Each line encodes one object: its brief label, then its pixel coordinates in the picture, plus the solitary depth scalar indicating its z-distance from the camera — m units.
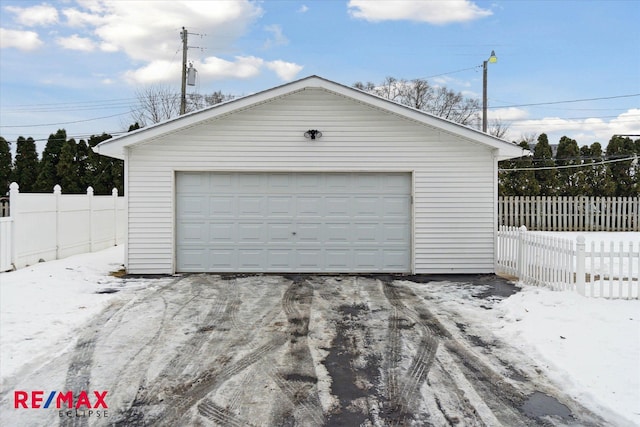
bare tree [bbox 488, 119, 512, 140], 34.97
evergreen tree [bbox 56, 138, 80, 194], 21.69
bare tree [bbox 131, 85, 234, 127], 30.09
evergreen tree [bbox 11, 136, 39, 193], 23.00
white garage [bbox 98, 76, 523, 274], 9.90
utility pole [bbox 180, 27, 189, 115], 18.61
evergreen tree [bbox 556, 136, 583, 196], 22.61
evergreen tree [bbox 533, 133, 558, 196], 22.64
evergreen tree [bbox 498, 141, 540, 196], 22.48
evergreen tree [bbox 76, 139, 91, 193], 22.03
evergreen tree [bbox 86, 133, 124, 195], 21.64
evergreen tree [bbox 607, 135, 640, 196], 22.61
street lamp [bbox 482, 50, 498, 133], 18.51
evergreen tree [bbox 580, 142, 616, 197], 22.33
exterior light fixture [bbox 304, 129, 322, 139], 9.90
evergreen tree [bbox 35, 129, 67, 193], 21.92
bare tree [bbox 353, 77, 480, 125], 34.62
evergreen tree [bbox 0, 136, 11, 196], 22.64
